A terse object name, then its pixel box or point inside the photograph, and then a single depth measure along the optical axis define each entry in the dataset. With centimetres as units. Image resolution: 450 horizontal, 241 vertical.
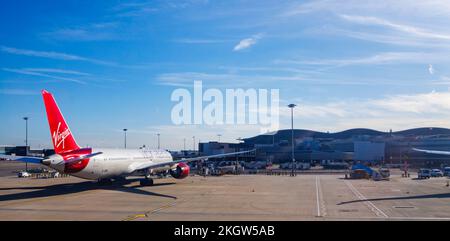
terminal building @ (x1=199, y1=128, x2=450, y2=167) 16338
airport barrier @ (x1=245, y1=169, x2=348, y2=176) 9162
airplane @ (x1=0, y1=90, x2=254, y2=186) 4219
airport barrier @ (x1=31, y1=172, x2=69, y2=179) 7533
